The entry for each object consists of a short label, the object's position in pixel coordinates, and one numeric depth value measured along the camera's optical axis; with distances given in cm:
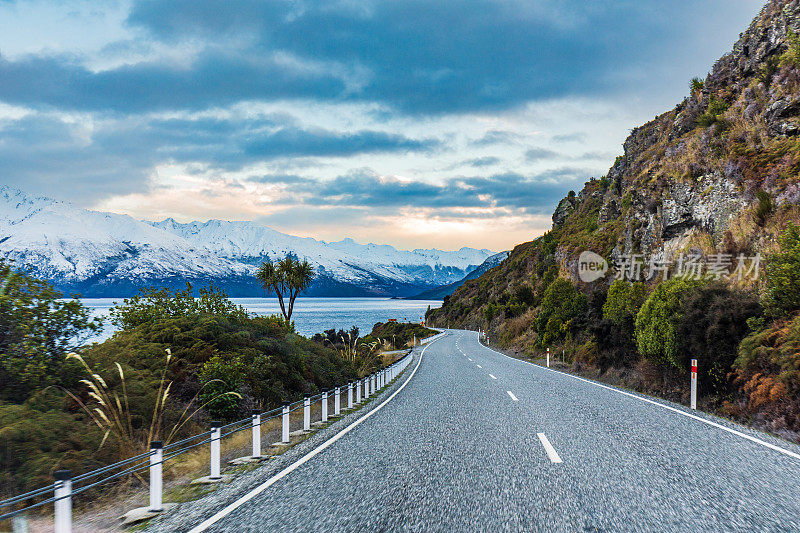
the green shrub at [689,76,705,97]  2959
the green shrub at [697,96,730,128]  2449
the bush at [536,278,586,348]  3020
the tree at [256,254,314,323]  3850
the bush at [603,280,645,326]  1759
